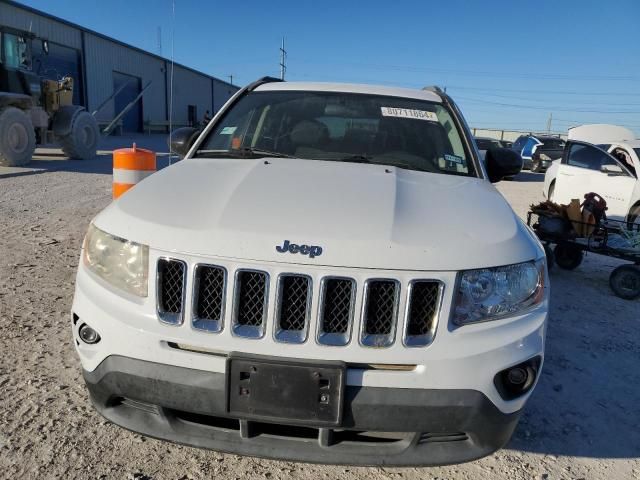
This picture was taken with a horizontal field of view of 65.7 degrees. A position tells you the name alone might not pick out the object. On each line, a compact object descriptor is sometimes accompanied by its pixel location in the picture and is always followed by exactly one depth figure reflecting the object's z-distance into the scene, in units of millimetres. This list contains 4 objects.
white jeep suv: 1677
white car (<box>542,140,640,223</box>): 7797
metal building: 24969
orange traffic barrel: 5242
